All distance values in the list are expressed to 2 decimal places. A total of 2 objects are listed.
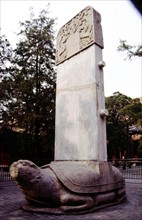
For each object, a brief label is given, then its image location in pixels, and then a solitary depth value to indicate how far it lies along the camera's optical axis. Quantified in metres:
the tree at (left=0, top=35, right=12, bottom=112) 12.67
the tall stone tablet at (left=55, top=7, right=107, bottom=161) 6.12
